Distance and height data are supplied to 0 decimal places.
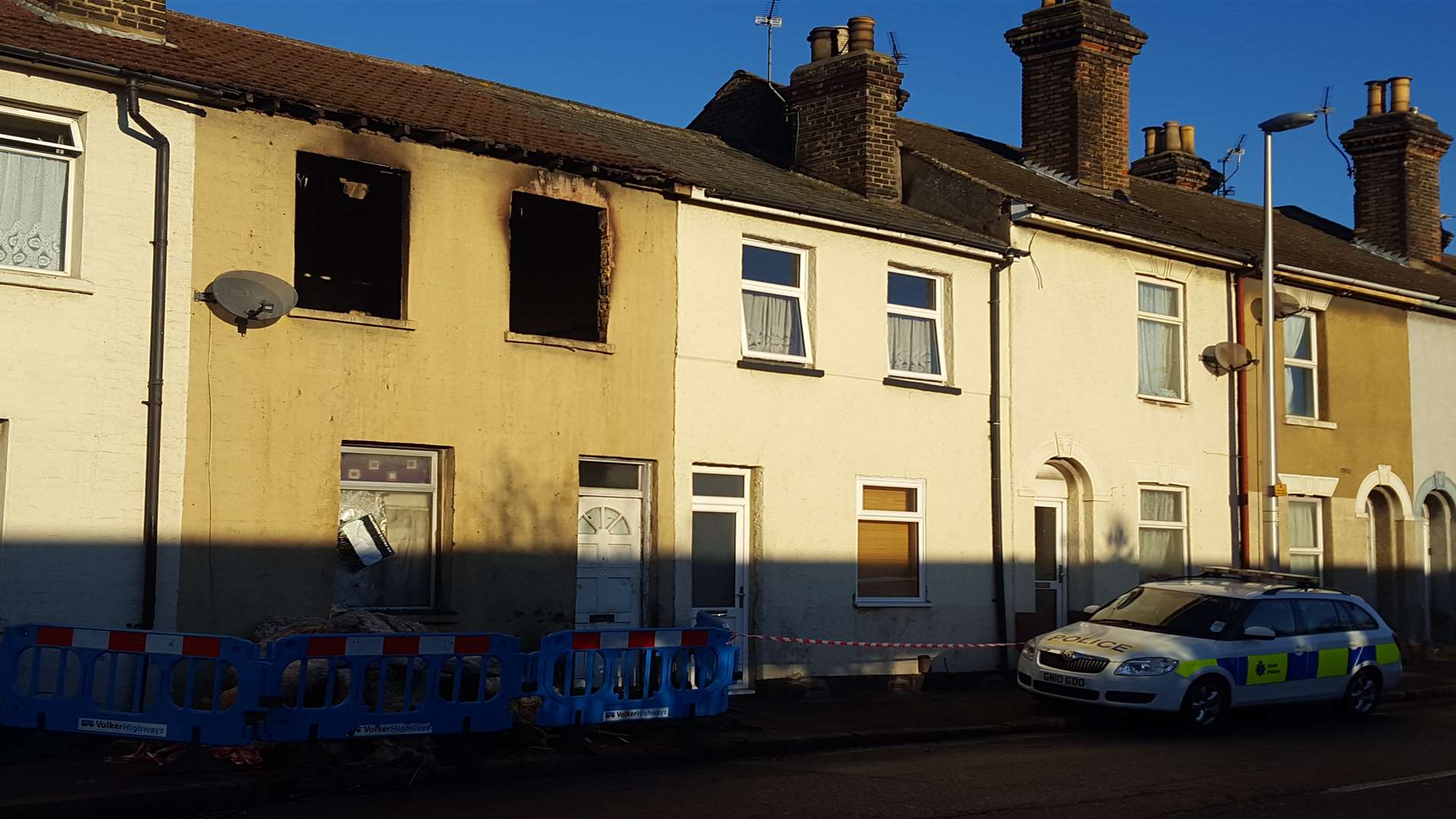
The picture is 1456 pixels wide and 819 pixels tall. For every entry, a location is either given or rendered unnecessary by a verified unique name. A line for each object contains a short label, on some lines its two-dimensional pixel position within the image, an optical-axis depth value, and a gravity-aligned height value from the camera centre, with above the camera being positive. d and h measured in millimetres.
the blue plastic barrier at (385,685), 10586 -1058
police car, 15023 -1084
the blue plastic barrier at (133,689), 10477 -1032
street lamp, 21672 +2165
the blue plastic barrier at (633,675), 11875 -1069
